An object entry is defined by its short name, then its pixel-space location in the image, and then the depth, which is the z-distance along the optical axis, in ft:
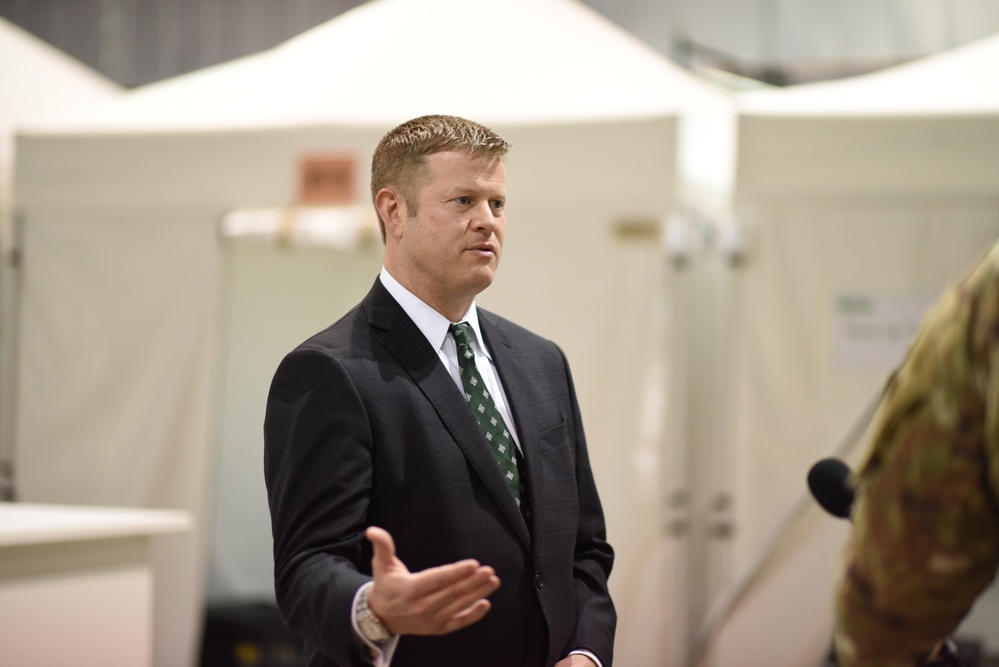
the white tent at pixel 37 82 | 19.90
